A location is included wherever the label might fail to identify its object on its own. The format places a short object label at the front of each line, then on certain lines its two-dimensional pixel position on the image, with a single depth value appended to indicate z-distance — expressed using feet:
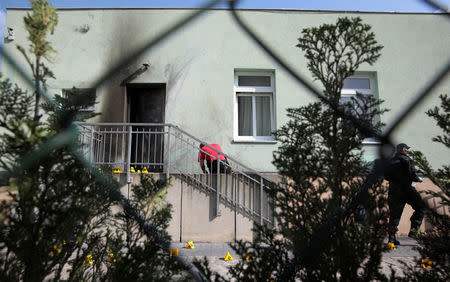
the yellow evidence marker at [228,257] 11.35
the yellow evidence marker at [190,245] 14.53
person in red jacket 18.11
